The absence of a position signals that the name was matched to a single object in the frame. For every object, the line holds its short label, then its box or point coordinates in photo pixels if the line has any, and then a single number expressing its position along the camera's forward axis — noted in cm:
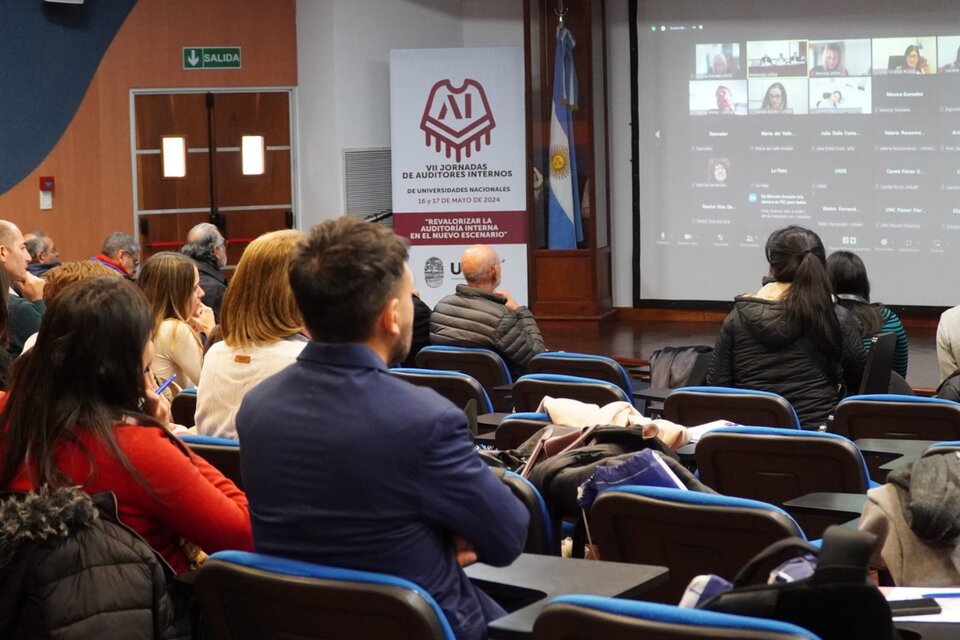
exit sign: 1068
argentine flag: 1051
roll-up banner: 1058
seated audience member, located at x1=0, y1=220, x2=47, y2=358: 510
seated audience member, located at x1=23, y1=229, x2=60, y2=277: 847
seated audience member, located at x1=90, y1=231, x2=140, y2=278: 774
